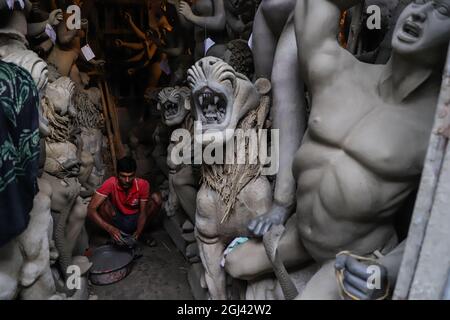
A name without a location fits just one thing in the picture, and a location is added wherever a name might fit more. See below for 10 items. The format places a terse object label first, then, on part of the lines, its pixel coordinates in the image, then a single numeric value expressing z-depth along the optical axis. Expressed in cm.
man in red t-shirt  283
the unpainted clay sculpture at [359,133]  137
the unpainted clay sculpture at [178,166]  259
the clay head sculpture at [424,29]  128
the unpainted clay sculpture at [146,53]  499
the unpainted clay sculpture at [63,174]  229
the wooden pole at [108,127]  410
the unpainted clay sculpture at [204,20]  330
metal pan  254
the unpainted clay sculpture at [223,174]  186
